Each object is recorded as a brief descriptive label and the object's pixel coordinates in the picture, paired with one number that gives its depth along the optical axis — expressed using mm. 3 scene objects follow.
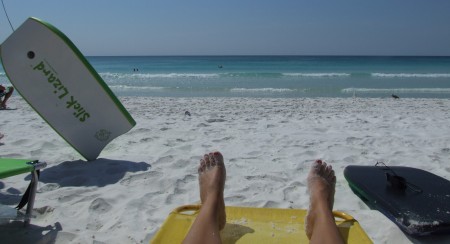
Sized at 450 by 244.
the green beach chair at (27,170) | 1946
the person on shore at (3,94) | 7012
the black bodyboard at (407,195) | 1936
